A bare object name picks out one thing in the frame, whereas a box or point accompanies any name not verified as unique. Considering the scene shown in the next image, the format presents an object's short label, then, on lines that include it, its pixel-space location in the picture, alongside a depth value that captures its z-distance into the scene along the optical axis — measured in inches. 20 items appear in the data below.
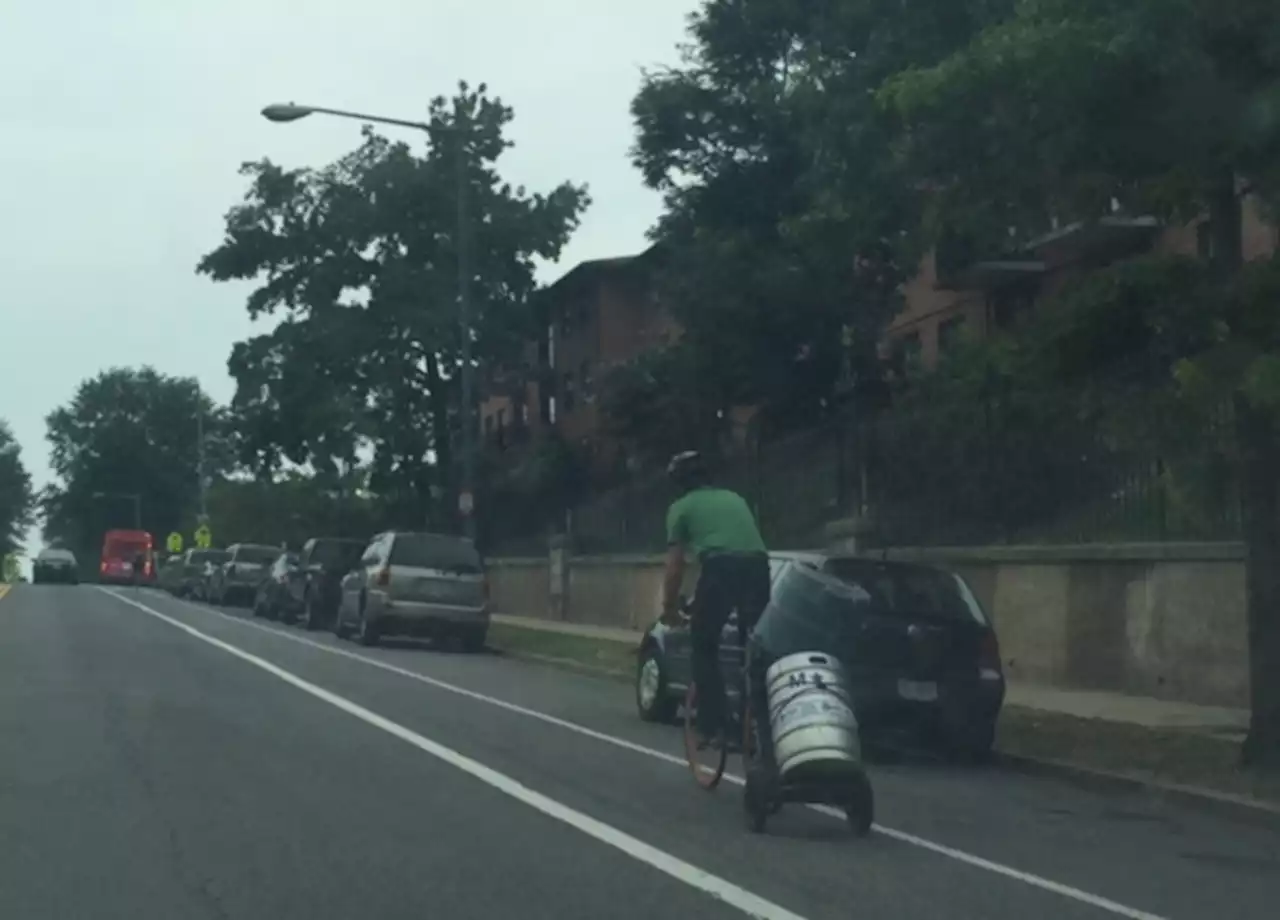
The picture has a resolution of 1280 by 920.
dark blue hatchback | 569.3
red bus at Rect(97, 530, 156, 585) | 3900.1
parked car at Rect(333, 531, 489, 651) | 1179.3
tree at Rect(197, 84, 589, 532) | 2033.7
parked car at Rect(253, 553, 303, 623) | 1549.0
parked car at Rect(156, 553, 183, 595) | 2677.2
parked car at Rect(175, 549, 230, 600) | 2287.2
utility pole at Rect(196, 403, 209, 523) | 3395.2
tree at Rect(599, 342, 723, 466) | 1525.6
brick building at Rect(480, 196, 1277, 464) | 1154.0
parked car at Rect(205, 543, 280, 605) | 2032.5
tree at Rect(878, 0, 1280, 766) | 484.7
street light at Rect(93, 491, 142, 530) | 5231.3
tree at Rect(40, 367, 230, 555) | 5359.3
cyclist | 461.1
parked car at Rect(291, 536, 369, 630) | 1423.5
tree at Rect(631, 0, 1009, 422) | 1242.0
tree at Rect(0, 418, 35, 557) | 6190.9
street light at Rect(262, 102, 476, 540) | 1261.1
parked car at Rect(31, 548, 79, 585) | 3528.5
